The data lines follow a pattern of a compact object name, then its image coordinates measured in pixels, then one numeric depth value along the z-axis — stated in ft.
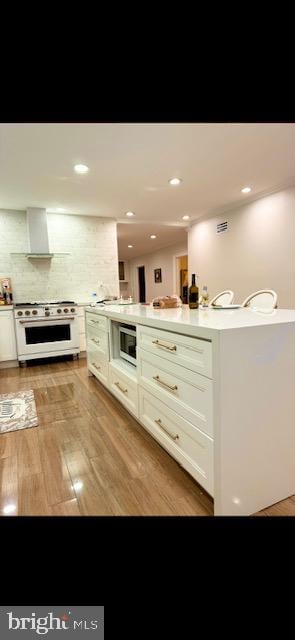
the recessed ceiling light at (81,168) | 9.58
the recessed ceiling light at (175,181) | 11.03
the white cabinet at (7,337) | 12.79
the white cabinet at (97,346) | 7.98
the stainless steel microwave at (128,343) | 6.67
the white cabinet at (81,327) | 14.40
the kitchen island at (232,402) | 3.32
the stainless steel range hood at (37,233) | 13.97
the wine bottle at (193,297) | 6.43
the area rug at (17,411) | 6.89
